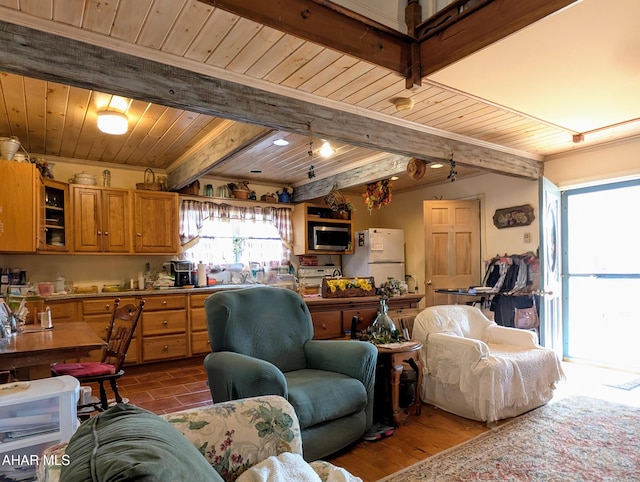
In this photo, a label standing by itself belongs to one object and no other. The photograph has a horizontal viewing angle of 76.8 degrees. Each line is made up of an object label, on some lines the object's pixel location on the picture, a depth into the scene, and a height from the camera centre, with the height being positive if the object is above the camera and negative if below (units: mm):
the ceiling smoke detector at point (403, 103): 2912 +1001
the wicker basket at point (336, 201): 4035 +401
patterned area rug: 2232 -1321
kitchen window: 5488 +141
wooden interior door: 5559 -150
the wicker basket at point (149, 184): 4965 +752
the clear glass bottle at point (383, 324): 3201 -674
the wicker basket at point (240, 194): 5773 +705
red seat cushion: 2738 -872
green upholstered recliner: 2227 -763
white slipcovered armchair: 2924 -989
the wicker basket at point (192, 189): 5297 +717
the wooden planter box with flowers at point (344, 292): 3656 -477
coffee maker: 5148 -379
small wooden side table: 2928 -906
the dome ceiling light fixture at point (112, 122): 3115 +960
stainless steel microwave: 6156 +63
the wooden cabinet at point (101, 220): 4527 +291
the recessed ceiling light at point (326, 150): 4062 +966
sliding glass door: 4430 -427
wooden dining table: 2045 -560
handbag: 4301 -865
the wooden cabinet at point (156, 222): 4871 +269
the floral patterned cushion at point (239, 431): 1289 -640
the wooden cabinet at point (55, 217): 4195 +312
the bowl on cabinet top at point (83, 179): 4586 +758
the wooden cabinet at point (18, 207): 3670 +369
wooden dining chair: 2744 -867
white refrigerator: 6297 -230
